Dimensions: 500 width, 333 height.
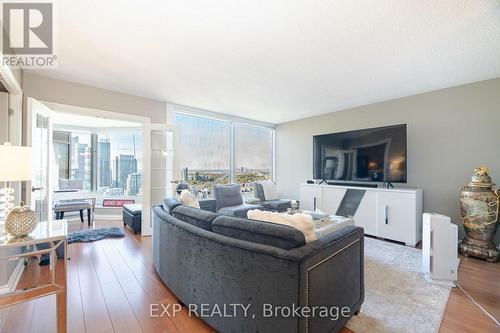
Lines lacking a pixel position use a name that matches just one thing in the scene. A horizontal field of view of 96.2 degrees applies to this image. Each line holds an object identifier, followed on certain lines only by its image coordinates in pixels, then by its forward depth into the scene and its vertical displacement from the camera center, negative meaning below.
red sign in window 5.64 -0.91
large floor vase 2.97 -0.64
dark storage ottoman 4.23 -0.98
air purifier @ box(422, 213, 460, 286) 2.43 -0.92
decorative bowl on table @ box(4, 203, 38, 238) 1.51 -0.38
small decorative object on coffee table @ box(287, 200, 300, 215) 3.29 -0.65
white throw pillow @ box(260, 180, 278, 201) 5.31 -0.55
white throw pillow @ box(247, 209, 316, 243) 1.52 -0.39
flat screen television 3.89 +0.22
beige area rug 1.76 -1.24
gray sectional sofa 1.27 -0.71
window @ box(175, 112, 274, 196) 5.08 +0.36
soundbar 4.25 -0.37
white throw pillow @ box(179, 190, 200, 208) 2.68 -0.39
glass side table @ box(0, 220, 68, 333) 1.42 -0.67
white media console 3.56 -0.78
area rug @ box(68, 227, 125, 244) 3.74 -1.22
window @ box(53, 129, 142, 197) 5.83 +0.17
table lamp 1.51 +0.02
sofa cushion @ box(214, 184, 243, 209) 4.47 -0.59
